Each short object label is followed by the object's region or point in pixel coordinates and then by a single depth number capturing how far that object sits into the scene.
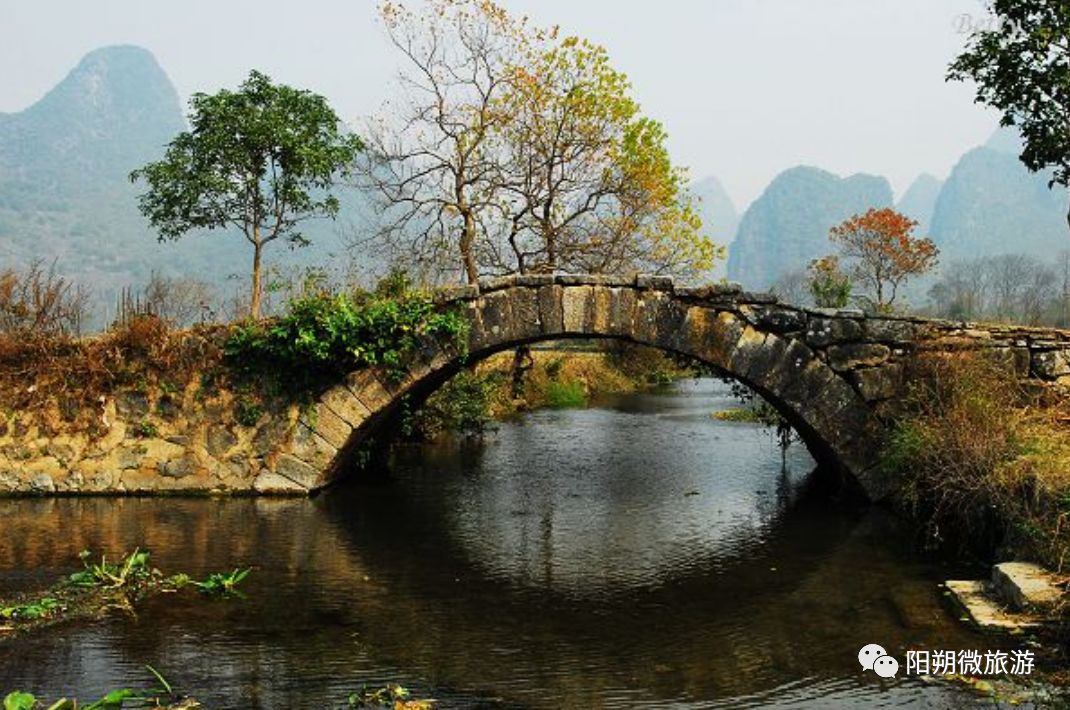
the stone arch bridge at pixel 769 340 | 11.16
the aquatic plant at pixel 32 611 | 7.22
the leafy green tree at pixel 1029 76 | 14.52
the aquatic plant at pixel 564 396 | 26.88
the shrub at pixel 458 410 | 17.59
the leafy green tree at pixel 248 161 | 20.30
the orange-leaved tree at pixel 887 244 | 51.31
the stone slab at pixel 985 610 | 6.82
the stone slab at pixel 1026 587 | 6.88
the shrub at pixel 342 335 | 11.87
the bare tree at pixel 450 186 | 22.81
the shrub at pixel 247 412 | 12.32
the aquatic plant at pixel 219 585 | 8.10
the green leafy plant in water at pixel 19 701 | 5.20
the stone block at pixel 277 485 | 12.38
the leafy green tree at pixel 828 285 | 29.70
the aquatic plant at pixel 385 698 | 5.67
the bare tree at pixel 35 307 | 12.62
